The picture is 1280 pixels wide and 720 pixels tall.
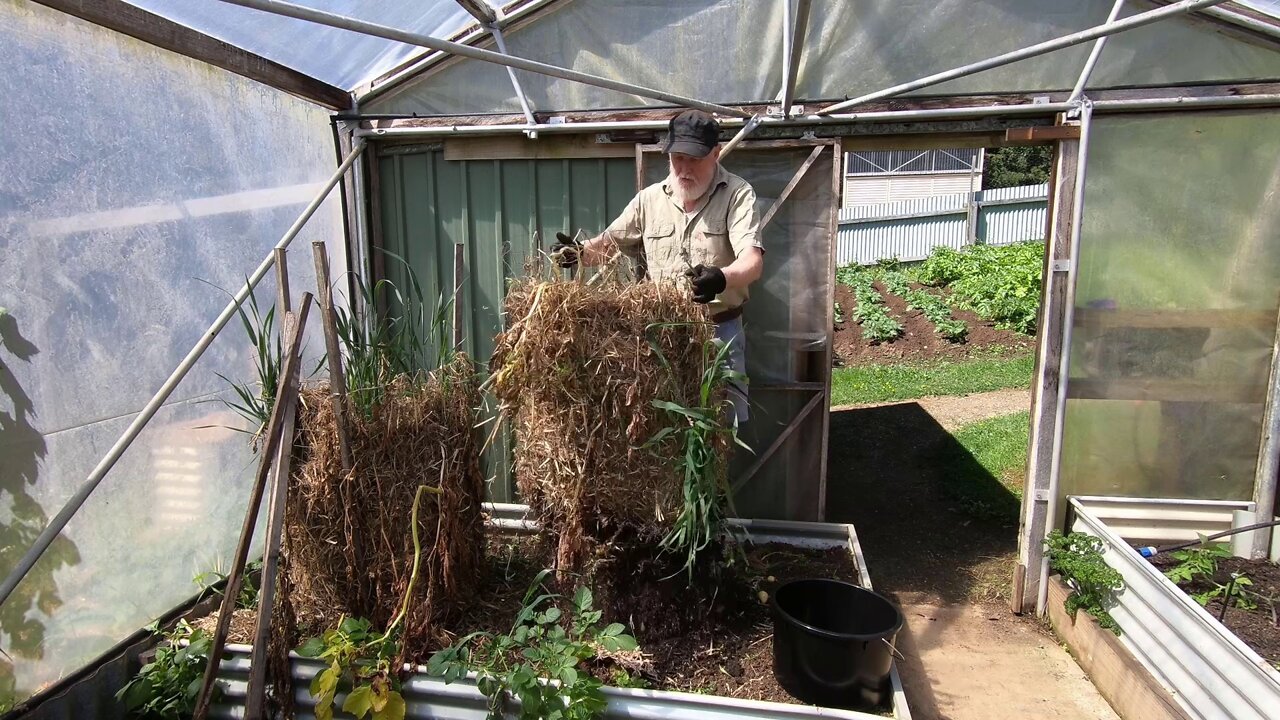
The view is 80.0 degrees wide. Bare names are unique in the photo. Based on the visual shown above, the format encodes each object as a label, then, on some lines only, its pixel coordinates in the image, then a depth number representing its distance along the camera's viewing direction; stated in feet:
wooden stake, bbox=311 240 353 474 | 8.34
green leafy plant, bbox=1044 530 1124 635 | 11.27
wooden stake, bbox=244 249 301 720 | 8.20
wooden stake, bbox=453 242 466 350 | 9.91
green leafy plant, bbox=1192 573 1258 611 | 10.62
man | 10.14
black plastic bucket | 8.19
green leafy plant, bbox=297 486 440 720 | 8.17
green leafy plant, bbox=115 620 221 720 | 8.73
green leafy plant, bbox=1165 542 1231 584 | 11.00
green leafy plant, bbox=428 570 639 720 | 7.90
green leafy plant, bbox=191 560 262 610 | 10.03
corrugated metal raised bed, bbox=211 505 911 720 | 7.93
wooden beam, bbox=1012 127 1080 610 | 11.70
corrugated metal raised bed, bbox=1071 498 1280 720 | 8.23
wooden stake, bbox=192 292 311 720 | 8.16
